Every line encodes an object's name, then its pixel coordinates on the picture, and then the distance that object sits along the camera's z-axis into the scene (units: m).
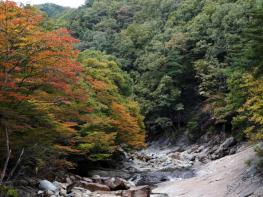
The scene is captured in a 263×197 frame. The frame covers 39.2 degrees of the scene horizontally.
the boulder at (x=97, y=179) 21.13
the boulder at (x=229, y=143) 31.52
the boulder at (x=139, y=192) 16.69
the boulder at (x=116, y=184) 19.62
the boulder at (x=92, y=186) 19.09
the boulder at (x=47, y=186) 16.08
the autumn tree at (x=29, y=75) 13.16
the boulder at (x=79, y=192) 16.44
